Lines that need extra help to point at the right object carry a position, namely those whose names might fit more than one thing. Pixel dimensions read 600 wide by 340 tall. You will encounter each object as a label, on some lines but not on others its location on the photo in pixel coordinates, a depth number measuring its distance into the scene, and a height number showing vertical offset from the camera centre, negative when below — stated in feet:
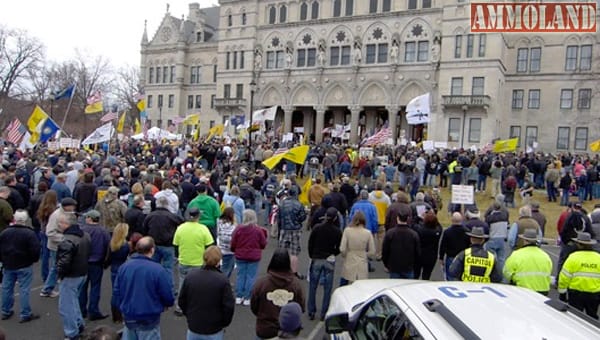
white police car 10.23 -3.65
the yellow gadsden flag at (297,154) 52.21 +0.20
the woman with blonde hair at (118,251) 24.62 -5.71
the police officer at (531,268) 23.06 -4.97
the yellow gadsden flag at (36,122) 67.15 +2.87
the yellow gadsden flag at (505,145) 81.91 +3.90
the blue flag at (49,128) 65.41 +2.01
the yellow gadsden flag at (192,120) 120.67 +7.98
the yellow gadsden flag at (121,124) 91.09 +4.53
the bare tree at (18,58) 176.35 +32.18
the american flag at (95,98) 85.92 +8.74
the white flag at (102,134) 71.10 +1.79
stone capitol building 142.41 +30.54
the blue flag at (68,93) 80.48 +8.84
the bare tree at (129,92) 281.87 +35.76
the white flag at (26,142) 74.26 -0.09
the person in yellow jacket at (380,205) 40.65 -3.91
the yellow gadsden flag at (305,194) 47.83 -3.91
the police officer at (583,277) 23.48 -5.40
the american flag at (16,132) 69.56 +1.29
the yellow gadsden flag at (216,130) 110.63 +5.09
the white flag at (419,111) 79.71 +8.90
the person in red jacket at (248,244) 27.30 -5.35
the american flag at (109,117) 79.79 +5.00
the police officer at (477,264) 22.59 -4.85
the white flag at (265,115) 110.15 +9.89
